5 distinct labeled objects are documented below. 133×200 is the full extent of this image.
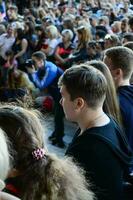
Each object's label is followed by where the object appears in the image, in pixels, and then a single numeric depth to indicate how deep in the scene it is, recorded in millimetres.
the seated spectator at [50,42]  8031
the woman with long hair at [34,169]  1779
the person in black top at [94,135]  2160
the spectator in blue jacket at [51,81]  6039
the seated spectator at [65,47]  7742
